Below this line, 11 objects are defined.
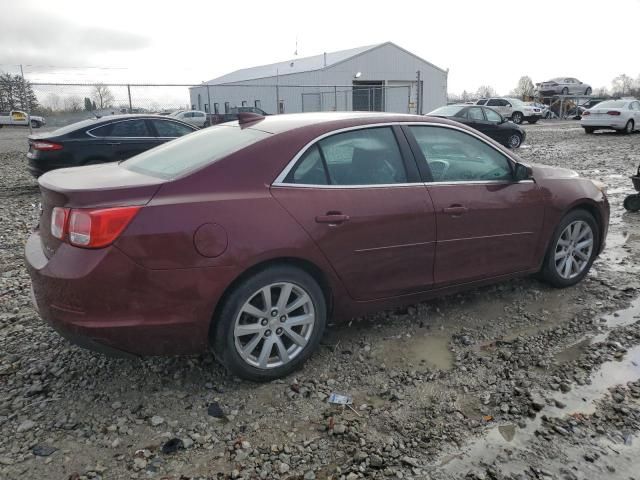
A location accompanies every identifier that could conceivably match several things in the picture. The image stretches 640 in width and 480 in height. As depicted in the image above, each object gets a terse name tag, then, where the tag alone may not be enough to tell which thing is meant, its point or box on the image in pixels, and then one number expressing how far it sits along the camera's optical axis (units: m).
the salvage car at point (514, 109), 32.19
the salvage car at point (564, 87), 44.47
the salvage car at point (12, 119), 30.34
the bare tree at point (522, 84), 79.27
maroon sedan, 2.71
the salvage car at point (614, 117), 21.62
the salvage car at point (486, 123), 16.25
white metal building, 35.59
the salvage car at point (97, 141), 8.67
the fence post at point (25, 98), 15.01
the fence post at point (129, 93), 16.06
